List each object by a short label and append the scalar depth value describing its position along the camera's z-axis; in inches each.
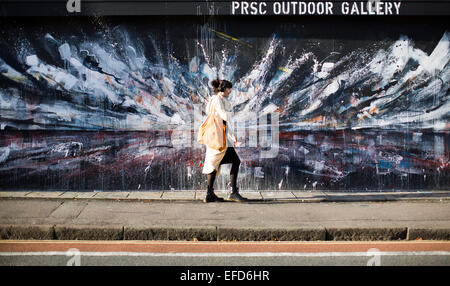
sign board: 302.4
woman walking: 276.1
